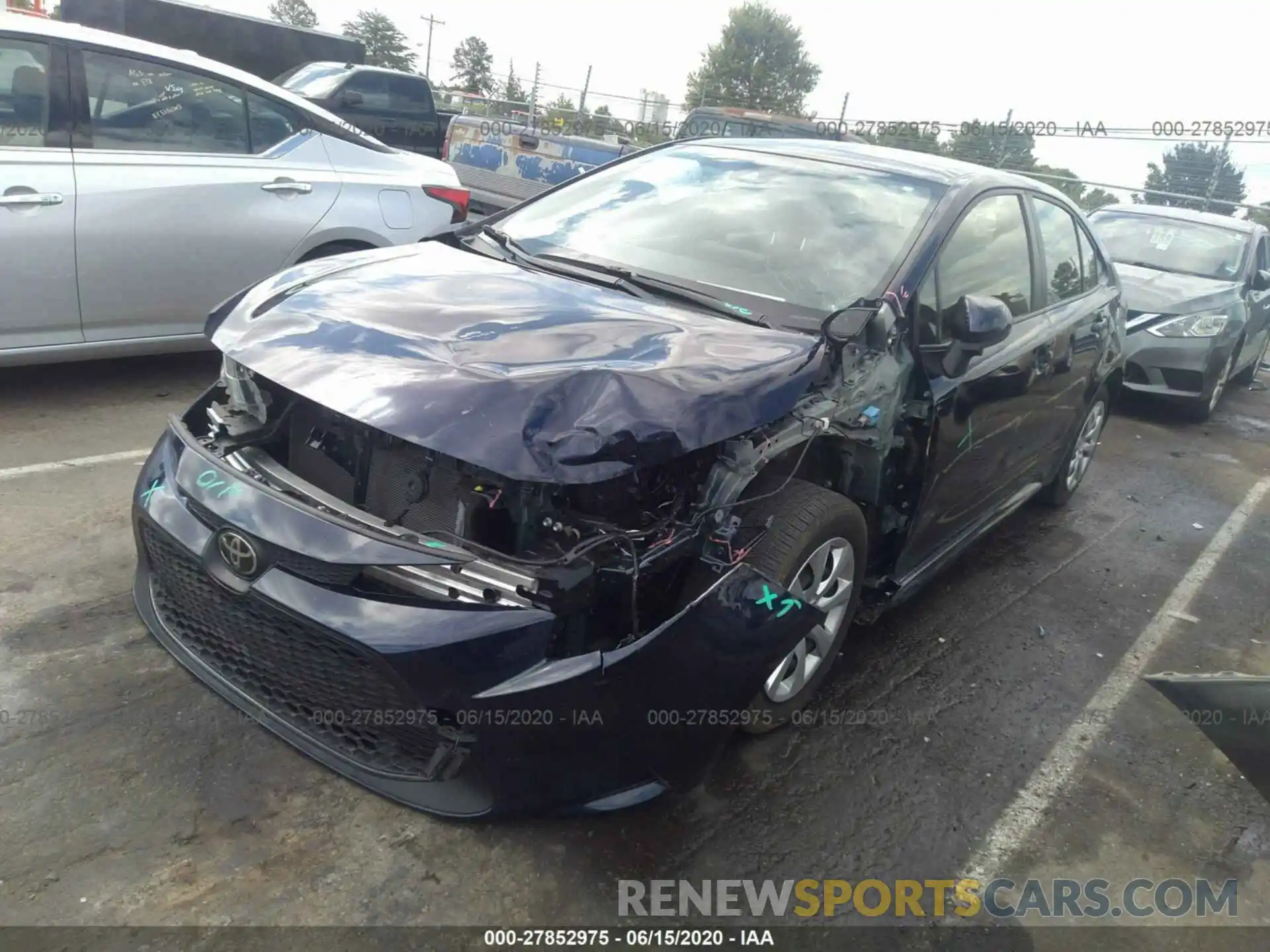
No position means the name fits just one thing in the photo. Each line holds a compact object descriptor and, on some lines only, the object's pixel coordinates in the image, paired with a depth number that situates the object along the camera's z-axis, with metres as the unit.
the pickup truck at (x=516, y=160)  8.31
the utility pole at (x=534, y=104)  20.13
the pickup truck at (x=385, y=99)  13.07
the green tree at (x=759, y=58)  61.34
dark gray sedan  7.39
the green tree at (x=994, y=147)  16.64
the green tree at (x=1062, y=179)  15.35
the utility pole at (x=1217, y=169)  15.22
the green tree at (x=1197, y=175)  15.49
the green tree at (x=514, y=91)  22.64
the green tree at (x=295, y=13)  69.19
